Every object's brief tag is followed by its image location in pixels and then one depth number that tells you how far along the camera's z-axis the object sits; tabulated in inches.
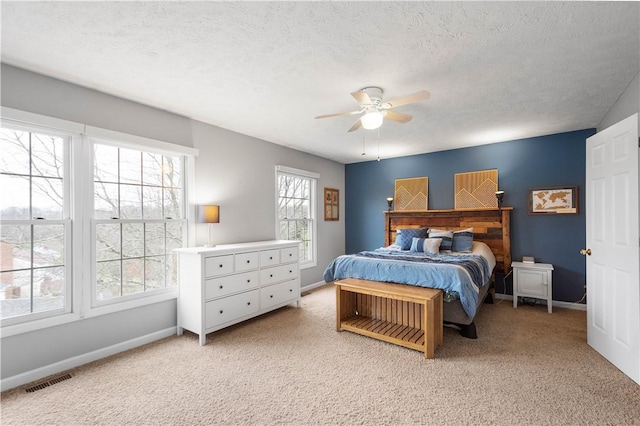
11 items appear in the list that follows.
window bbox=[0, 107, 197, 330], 94.0
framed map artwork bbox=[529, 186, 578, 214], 167.3
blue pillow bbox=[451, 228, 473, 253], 172.0
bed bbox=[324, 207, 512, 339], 120.0
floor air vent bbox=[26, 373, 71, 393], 89.6
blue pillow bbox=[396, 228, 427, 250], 186.4
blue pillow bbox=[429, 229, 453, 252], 175.8
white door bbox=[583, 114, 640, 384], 92.1
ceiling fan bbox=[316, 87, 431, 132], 99.5
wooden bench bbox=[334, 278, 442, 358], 111.2
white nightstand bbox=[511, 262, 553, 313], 158.2
